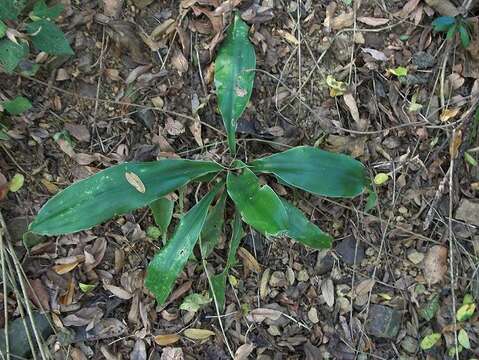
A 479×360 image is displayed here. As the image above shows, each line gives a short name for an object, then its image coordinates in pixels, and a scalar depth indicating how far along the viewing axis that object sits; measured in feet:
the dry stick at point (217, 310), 5.54
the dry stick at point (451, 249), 5.87
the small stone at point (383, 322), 5.83
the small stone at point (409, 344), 5.86
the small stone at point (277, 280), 5.78
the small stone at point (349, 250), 5.88
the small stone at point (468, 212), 5.99
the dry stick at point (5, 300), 5.21
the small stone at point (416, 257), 5.95
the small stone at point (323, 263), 5.83
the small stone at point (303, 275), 5.82
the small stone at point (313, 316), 5.78
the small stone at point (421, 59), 6.08
